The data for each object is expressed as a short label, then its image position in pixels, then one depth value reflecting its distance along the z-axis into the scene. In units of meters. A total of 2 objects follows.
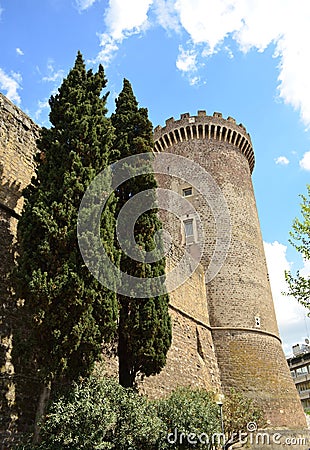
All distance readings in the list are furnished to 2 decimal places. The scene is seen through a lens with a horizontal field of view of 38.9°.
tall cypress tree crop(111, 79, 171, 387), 8.69
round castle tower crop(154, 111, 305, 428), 15.86
